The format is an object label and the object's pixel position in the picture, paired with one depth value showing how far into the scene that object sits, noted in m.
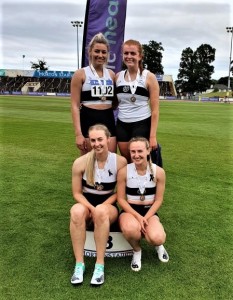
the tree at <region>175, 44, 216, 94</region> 67.85
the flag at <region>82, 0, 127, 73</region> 3.80
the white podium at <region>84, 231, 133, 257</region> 2.65
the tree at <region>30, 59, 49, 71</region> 76.23
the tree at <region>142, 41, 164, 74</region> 66.47
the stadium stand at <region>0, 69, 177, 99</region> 57.16
